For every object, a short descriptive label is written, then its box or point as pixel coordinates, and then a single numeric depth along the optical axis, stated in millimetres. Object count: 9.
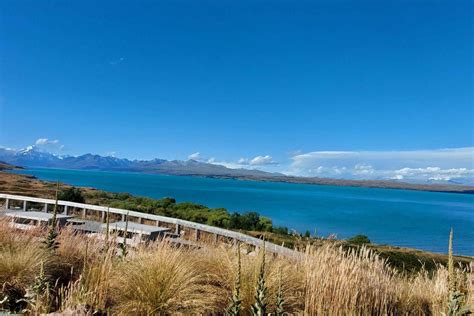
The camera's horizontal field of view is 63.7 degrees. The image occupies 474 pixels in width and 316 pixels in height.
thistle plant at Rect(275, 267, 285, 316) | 2365
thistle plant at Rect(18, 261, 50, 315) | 3061
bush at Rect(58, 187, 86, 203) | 23667
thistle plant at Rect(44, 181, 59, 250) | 4160
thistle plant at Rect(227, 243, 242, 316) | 2303
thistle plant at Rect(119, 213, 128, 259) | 4049
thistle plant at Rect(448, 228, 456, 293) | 2482
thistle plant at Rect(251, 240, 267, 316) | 2238
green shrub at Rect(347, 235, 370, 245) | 28303
